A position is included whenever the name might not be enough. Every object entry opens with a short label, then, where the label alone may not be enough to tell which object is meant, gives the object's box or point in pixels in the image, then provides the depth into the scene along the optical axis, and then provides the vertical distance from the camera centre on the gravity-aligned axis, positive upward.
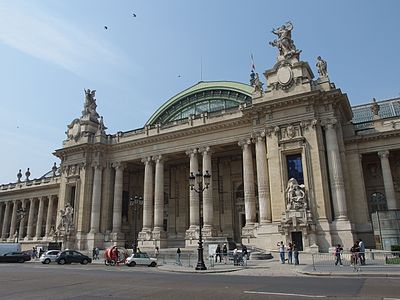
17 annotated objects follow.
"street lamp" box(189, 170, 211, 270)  22.90 -1.27
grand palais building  33.41 +8.23
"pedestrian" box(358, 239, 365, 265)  21.95 -1.06
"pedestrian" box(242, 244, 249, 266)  26.16 -1.13
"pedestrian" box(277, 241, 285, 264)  26.26 -1.20
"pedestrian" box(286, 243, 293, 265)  25.99 -1.21
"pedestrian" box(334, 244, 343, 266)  22.70 -1.10
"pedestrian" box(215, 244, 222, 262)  29.15 -1.11
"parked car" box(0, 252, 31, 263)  37.84 -1.21
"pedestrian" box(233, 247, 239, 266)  25.82 -1.38
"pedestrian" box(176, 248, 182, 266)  28.45 -1.63
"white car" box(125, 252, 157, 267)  29.74 -1.52
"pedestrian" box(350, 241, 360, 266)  22.34 -1.07
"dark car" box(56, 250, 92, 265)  34.16 -1.33
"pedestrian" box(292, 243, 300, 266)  25.05 -1.41
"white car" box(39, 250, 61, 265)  35.88 -1.18
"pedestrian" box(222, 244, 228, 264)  29.45 -1.10
